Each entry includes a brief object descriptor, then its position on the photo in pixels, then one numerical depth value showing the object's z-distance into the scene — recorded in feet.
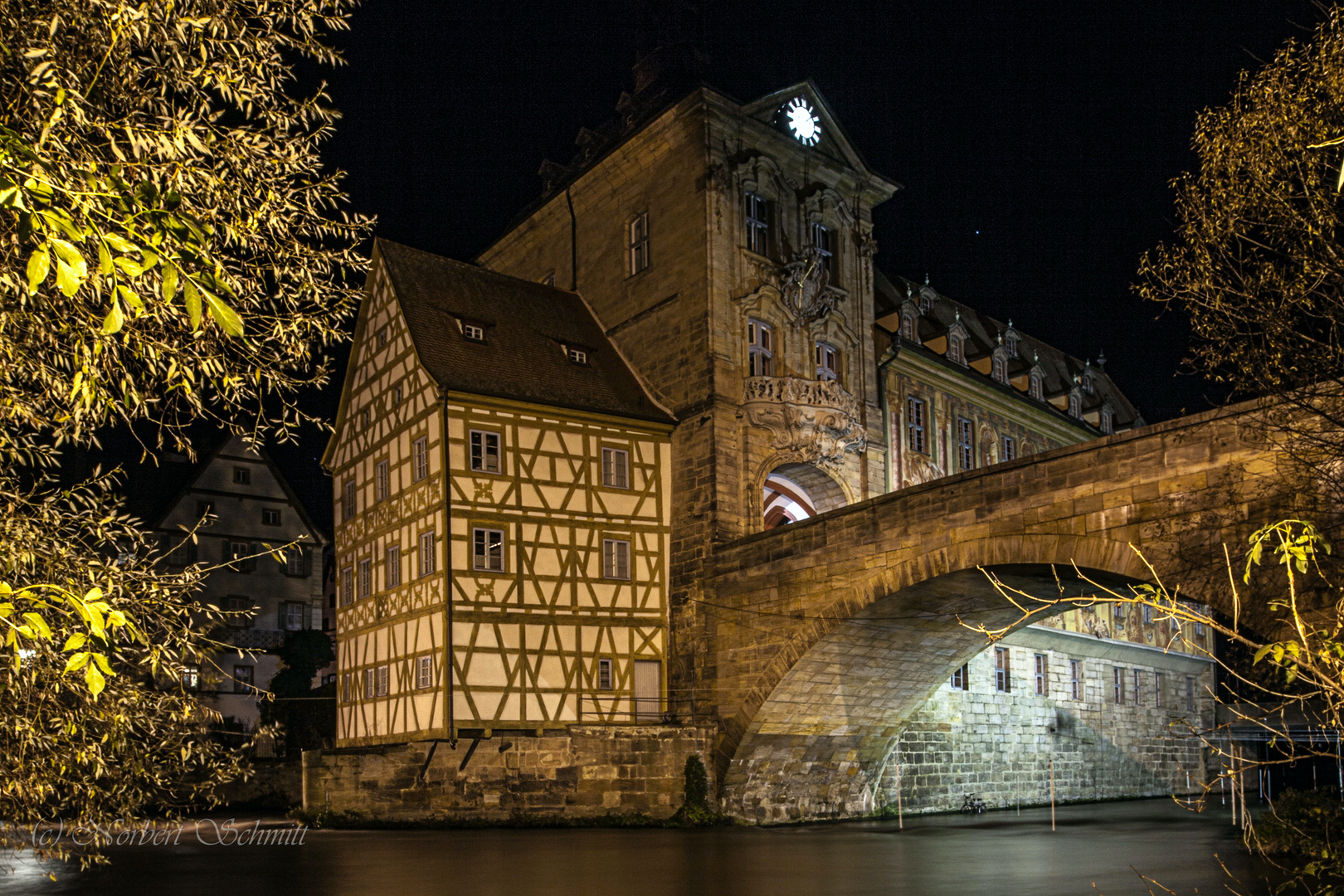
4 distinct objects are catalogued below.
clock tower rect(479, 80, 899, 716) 85.87
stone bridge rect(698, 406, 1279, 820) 53.62
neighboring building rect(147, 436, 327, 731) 147.43
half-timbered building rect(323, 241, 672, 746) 78.84
